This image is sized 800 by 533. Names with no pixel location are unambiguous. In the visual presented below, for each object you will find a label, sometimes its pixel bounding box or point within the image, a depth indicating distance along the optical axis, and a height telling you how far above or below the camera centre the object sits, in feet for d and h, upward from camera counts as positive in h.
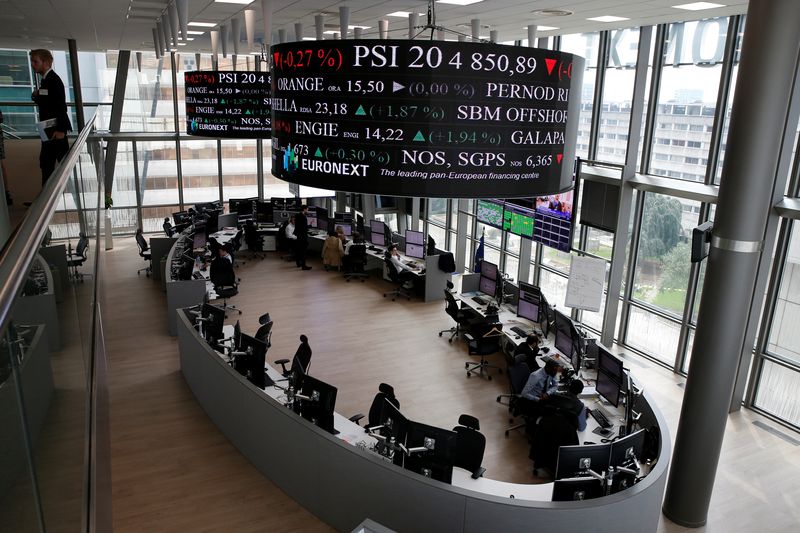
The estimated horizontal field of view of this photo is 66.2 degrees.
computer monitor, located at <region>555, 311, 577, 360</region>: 25.97 -8.99
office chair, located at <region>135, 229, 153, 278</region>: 47.74 -10.71
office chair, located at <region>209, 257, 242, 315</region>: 37.35 -9.77
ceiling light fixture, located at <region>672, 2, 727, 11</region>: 22.97 +4.42
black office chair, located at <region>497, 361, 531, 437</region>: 24.98 -10.18
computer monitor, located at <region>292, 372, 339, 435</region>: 19.85 -9.14
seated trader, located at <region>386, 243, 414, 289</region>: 42.52 -10.36
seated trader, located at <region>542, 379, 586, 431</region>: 21.13 -9.59
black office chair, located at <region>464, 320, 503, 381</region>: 30.09 -10.76
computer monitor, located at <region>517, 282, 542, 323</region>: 30.50 -8.88
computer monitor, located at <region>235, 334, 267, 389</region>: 23.16 -9.42
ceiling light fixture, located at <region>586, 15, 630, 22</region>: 27.45 +4.58
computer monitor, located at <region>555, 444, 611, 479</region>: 16.93 -9.13
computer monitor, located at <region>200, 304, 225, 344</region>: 26.71 -9.13
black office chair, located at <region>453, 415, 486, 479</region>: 18.74 -9.96
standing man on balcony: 17.52 -0.18
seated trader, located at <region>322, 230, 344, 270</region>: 47.52 -10.41
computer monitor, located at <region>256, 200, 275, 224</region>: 54.49 -8.80
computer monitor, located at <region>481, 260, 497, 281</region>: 34.53 -8.35
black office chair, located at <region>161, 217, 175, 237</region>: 48.70 -9.44
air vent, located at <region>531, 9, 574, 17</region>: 25.76 +4.49
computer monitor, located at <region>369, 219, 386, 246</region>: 47.96 -8.99
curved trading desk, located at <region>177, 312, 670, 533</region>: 16.31 -10.53
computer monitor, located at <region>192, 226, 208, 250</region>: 41.09 -8.53
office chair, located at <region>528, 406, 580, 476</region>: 20.70 -10.46
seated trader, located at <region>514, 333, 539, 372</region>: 25.85 -9.59
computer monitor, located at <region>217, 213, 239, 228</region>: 53.21 -9.46
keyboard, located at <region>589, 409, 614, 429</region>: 21.57 -10.25
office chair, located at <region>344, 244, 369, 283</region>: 45.47 -10.90
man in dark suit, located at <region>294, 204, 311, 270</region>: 47.98 -9.62
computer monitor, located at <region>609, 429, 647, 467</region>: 17.43 -9.19
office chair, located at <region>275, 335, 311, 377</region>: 25.98 -10.06
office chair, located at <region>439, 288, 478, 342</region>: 34.35 -10.73
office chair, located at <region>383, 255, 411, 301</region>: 42.71 -11.15
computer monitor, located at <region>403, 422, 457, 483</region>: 17.51 -9.31
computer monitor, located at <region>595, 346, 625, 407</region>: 21.85 -8.98
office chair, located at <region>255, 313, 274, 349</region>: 27.40 -9.65
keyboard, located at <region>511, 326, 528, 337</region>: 29.71 -10.06
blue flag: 42.51 -9.12
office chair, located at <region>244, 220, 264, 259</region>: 50.26 -10.35
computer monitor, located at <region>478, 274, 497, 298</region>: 34.63 -9.31
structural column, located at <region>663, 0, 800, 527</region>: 17.37 -3.52
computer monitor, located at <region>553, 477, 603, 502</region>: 16.65 -9.71
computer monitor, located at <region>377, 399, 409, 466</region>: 18.16 -9.31
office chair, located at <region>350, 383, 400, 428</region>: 22.12 -10.33
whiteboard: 29.19 -7.59
